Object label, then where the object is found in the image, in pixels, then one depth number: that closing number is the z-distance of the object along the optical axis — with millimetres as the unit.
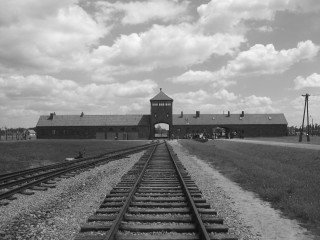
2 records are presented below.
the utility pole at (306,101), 49800
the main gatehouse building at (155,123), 99000
